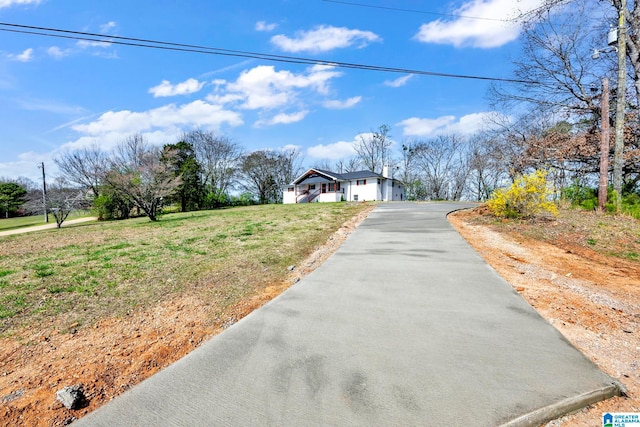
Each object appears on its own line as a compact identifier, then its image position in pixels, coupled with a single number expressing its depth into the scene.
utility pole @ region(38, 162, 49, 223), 26.17
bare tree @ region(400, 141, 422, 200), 42.94
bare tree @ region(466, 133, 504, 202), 33.13
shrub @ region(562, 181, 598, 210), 10.81
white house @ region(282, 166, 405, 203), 32.66
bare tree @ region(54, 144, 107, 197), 29.20
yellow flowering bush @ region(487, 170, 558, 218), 8.84
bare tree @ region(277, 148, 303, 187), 43.12
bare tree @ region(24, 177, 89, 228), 17.53
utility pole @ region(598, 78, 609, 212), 9.88
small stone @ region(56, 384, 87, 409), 1.93
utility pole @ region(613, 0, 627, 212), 9.70
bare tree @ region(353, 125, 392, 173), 44.00
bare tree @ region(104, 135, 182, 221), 15.91
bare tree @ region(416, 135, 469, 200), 41.97
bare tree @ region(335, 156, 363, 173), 48.03
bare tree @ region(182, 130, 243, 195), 38.09
